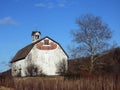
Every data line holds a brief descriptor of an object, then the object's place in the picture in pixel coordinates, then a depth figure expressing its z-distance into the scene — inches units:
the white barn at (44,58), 1632.9
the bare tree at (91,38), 1397.4
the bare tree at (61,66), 1637.1
